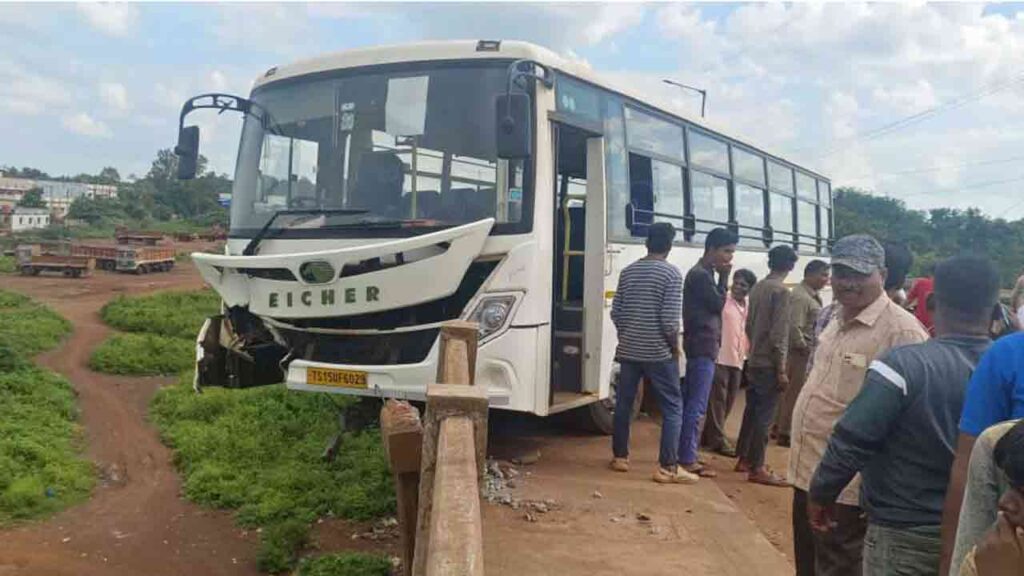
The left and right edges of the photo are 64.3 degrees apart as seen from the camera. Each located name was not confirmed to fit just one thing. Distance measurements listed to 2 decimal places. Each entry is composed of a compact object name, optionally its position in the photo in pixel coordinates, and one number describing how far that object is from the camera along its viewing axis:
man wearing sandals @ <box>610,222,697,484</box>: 5.86
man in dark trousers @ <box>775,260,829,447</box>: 7.20
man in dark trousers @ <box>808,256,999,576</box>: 2.67
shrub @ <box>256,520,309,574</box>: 5.12
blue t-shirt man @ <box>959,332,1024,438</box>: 2.20
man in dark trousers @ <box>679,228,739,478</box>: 6.14
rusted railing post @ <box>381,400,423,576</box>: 3.30
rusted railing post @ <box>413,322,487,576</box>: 1.86
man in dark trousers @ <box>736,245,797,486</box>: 6.21
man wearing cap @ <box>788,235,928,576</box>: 3.16
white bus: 5.53
